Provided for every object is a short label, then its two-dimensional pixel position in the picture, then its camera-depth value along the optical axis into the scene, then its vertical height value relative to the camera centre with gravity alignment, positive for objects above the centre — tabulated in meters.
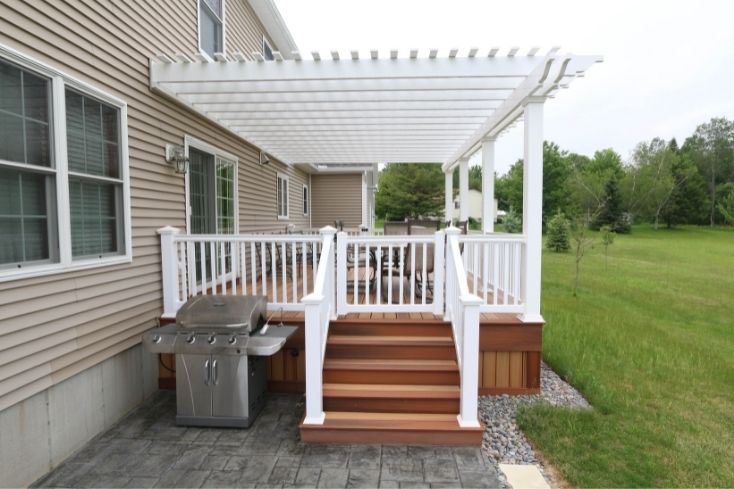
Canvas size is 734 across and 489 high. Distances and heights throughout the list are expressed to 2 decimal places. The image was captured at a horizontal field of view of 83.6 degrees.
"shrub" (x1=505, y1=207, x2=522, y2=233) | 24.73 +0.31
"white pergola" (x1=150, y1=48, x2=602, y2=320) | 3.90 +1.51
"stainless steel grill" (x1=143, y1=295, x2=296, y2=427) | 3.43 -1.10
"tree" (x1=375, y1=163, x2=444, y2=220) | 35.22 +3.21
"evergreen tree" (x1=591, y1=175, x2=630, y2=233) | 34.80 +1.53
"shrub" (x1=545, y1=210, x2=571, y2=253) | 19.70 -0.39
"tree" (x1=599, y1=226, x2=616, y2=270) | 12.56 -0.26
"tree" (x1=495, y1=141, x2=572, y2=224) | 38.22 +4.16
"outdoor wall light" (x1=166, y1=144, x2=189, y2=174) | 4.56 +0.82
